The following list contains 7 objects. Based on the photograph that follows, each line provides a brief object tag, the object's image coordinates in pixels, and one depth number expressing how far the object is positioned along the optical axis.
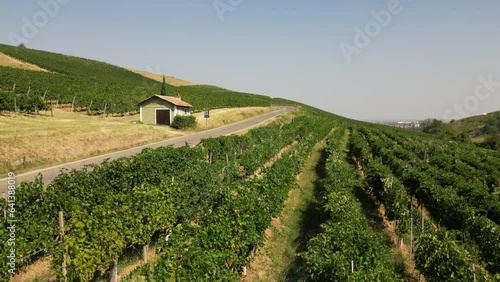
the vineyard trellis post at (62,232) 8.89
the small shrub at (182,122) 44.31
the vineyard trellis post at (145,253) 11.08
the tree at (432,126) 113.38
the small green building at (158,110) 44.91
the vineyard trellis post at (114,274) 9.85
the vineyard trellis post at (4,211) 9.50
